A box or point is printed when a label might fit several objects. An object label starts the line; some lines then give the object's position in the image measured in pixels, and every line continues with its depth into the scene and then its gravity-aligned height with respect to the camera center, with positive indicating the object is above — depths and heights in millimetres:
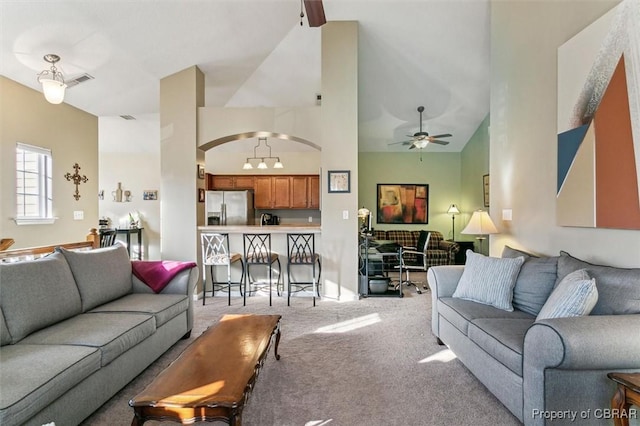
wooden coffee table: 1452 -841
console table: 7301 -413
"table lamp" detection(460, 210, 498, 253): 3639 -138
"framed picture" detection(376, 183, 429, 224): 8547 +268
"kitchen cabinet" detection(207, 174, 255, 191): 8102 +801
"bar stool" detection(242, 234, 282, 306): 4527 -577
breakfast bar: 4926 -491
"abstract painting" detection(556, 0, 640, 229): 2201 +669
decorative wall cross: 5246 +609
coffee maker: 7526 -118
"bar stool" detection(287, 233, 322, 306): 4476 -594
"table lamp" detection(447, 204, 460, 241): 8328 -51
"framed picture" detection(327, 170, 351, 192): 4828 +512
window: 4398 +432
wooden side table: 1468 -856
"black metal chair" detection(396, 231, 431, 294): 5582 -912
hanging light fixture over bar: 7901 +1433
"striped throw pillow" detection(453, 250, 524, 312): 2648 -577
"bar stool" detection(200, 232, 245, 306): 4471 -553
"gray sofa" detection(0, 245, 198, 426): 1606 -765
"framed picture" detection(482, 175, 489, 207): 7125 +551
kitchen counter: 4805 -218
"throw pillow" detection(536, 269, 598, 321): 1891 -511
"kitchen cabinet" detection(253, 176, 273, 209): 8094 +551
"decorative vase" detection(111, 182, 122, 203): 8023 +517
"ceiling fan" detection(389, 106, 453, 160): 6391 +1450
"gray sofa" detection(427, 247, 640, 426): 1631 -771
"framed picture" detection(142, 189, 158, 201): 8117 +495
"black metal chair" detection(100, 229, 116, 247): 5564 -397
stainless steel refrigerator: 7328 +165
